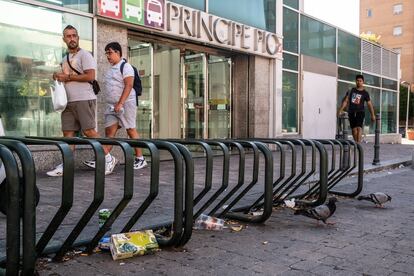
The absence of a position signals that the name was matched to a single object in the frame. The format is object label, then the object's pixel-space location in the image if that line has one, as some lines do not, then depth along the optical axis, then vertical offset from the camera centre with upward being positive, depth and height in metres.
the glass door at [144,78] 9.99 +0.92
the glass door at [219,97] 11.21 +0.56
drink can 3.52 -0.71
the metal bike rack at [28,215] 2.38 -0.48
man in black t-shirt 10.24 +0.33
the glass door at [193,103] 11.10 +0.41
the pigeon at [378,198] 4.96 -0.83
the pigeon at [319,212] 3.93 -0.79
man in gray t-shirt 6.27 +0.44
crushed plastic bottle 3.88 -0.86
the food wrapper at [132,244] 3.02 -0.83
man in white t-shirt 6.79 +0.36
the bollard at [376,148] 9.15 -0.55
